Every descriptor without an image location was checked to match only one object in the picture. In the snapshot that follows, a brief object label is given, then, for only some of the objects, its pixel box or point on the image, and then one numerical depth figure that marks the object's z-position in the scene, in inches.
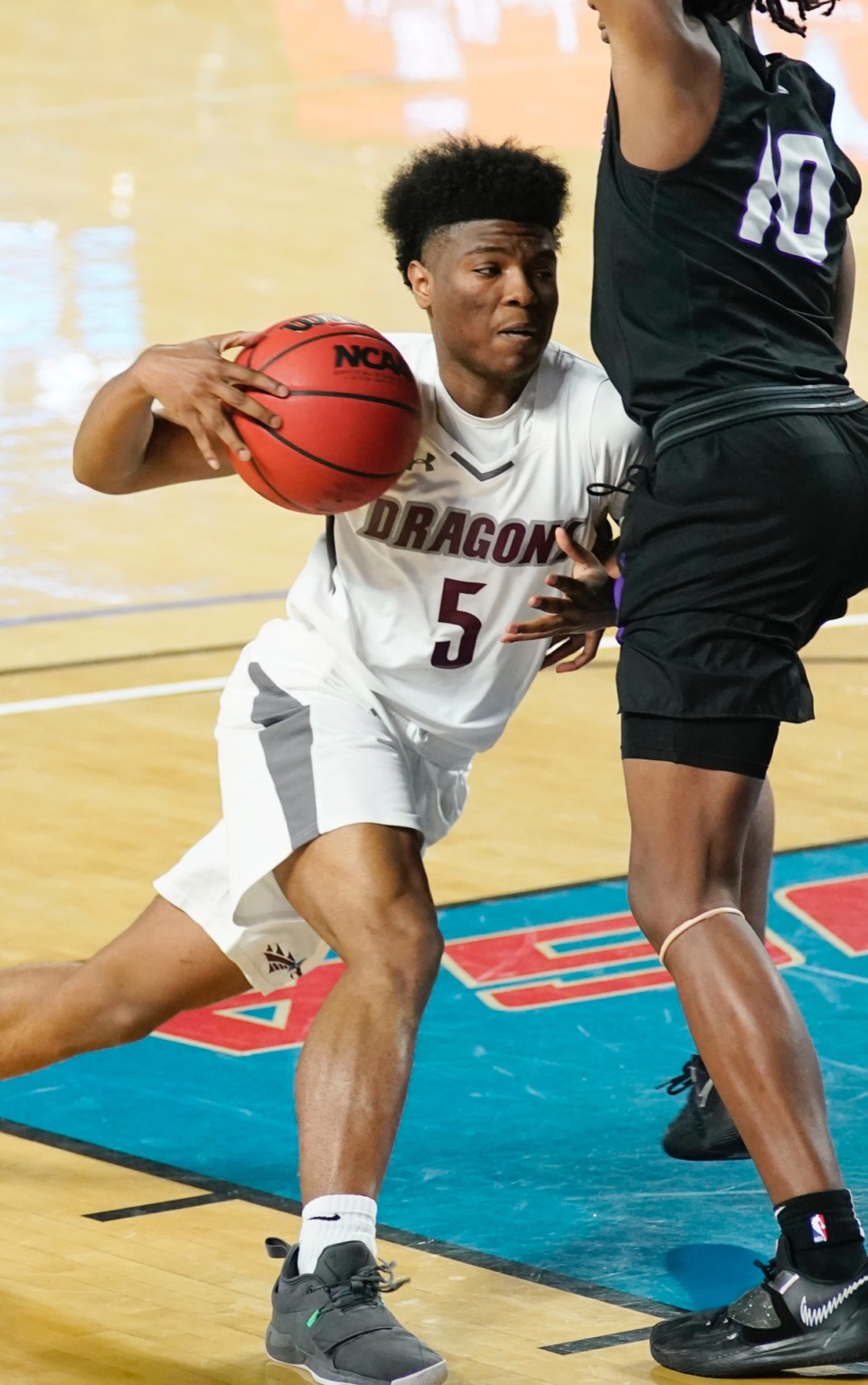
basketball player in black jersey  285.7
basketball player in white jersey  309.1
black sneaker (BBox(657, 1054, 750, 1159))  353.1
